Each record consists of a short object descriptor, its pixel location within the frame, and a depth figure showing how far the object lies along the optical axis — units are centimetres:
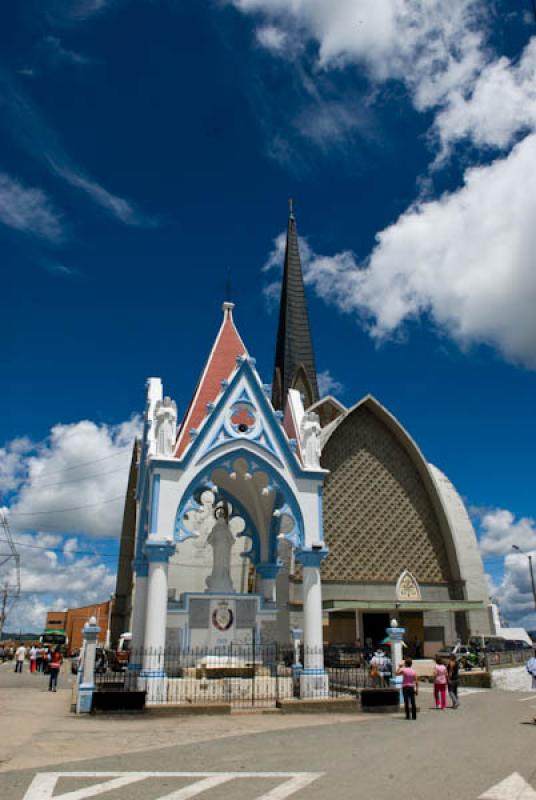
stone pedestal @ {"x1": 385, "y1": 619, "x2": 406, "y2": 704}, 1465
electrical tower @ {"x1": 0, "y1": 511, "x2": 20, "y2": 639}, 6250
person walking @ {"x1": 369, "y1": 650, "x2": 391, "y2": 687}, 1552
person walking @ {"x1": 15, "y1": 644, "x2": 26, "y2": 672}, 2927
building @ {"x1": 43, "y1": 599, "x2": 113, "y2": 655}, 5639
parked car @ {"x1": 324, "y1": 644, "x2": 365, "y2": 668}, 2602
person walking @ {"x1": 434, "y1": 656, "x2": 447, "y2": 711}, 1430
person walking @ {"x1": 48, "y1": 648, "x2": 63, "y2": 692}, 1925
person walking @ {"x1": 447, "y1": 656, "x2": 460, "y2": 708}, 1466
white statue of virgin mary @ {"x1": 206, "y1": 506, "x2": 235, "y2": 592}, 1675
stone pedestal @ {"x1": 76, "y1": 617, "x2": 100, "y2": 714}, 1265
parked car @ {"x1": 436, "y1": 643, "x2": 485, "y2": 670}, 2600
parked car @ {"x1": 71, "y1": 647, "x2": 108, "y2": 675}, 2463
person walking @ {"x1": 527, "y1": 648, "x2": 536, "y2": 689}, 1325
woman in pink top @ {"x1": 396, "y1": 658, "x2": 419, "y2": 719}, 1231
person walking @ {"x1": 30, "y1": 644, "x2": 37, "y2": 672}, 3009
